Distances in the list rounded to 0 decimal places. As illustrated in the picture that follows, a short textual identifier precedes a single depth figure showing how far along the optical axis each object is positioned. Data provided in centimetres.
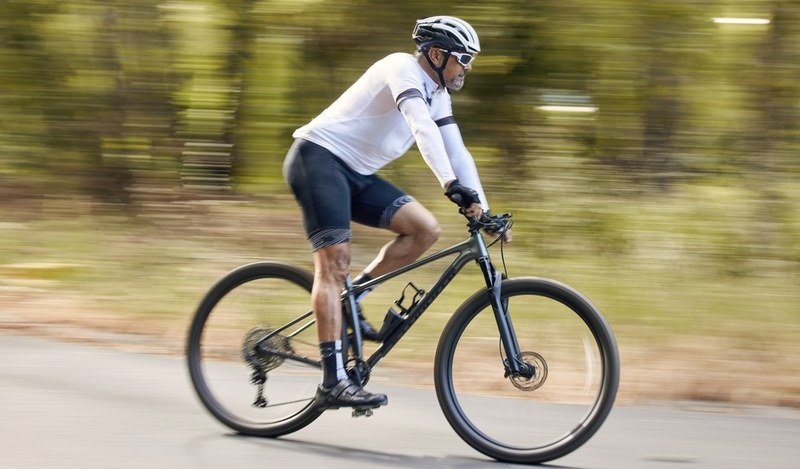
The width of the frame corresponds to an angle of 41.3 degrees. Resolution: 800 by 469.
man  445
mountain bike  434
